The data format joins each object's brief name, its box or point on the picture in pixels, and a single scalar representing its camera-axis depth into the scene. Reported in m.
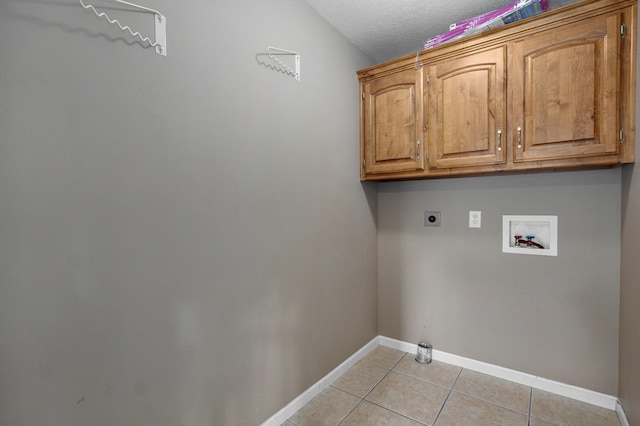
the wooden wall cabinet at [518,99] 1.44
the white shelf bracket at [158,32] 1.00
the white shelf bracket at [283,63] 1.57
